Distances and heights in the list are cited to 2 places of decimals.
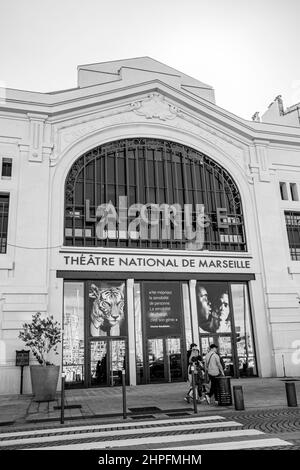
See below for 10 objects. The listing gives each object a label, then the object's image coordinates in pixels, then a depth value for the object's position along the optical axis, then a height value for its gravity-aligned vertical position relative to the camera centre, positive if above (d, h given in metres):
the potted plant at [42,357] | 14.95 +0.29
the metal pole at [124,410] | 10.68 -1.24
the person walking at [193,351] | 13.87 +0.22
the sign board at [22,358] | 17.39 +0.29
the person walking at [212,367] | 12.66 -0.30
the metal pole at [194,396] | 11.09 -1.01
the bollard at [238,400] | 11.25 -1.15
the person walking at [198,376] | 13.15 -0.57
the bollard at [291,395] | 11.45 -1.10
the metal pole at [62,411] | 10.17 -1.13
